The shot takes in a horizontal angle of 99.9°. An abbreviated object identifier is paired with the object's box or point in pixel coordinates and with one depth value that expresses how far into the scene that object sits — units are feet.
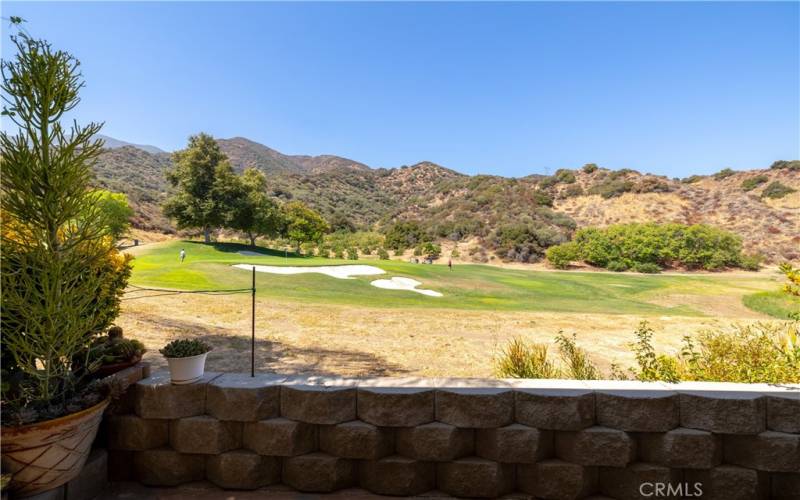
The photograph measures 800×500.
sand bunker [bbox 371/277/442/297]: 47.32
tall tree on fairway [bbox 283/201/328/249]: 114.52
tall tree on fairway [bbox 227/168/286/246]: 99.50
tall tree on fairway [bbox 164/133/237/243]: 94.99
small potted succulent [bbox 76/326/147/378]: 9.09
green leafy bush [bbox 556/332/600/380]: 13.08
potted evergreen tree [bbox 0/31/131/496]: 7.37
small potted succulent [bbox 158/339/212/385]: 8.91
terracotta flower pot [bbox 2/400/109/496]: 6.97
